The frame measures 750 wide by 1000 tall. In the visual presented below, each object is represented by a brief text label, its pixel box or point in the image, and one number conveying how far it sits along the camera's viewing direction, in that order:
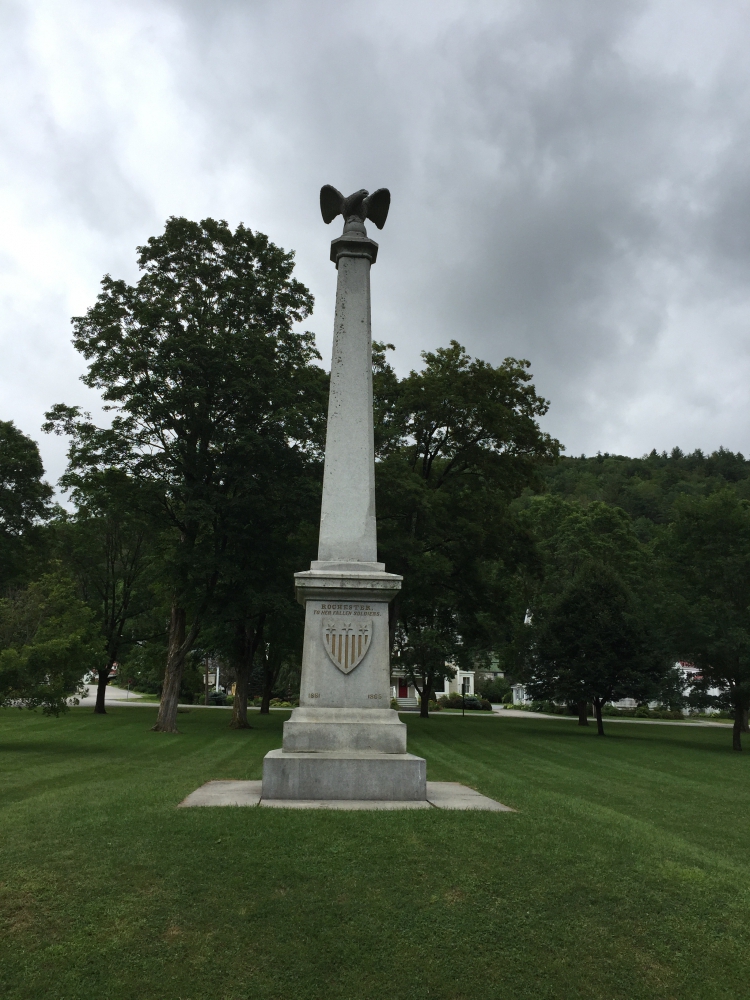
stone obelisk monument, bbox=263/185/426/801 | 8.34
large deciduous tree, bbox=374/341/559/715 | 27.50
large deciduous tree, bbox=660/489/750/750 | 28.23
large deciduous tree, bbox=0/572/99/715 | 18.03
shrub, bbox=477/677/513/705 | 80.38
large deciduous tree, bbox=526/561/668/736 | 31.92
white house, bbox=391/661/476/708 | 72.12
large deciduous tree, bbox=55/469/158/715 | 38.34
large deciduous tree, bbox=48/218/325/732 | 23.58
